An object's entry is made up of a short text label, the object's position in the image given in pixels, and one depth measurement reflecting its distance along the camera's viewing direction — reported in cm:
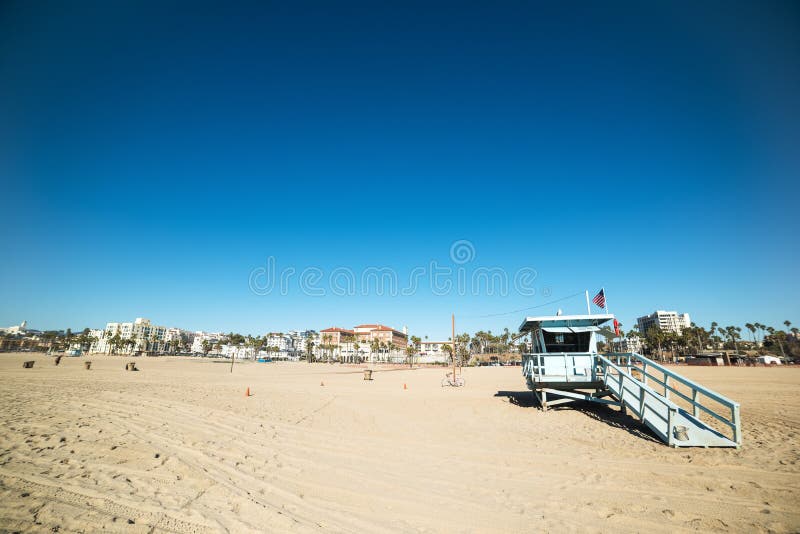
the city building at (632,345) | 15250
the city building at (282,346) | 15456
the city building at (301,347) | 18318
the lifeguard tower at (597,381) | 885
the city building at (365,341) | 13425
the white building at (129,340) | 14301
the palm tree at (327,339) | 15673
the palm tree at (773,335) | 11125
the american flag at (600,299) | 1851
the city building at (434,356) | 13177
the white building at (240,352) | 15800
